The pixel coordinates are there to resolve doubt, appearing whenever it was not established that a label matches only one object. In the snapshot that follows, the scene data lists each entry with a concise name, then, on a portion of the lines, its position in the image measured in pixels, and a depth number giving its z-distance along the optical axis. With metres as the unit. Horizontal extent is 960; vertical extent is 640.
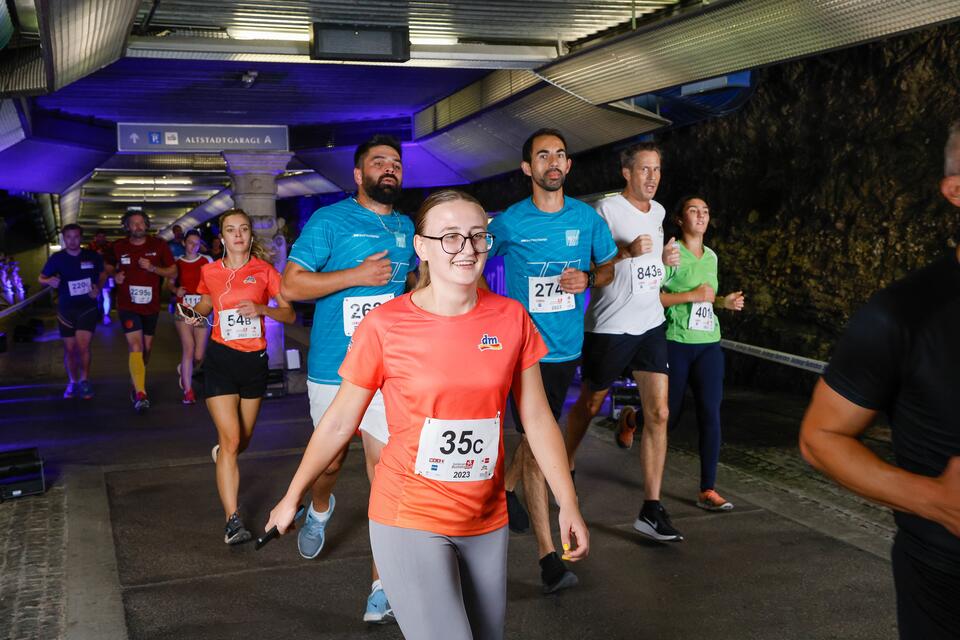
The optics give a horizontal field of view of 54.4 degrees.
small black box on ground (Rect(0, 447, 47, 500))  6.21
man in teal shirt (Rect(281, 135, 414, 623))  4.22
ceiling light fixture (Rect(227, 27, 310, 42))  8.56
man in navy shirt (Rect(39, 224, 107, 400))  10.80
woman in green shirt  5.68
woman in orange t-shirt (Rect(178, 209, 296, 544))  5.33
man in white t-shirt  5.19
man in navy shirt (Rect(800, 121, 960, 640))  1.86
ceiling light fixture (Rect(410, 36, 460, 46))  9.01
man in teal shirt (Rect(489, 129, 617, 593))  4.70
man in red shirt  10.24
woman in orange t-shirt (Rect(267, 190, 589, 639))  2.59
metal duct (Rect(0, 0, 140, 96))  6.04
